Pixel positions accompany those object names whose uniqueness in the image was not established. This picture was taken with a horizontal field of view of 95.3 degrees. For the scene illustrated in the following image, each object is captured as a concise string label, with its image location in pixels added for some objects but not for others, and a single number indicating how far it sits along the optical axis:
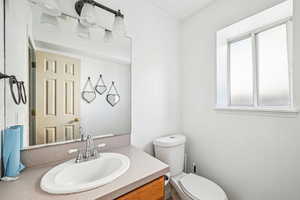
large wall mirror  0.87
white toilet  1.13
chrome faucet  0.96
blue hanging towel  0.72
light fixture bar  1.05
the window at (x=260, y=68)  1.25
